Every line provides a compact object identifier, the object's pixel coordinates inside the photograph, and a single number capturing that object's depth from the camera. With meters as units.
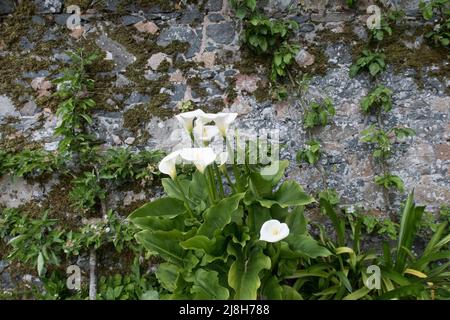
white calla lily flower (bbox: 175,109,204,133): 1.73
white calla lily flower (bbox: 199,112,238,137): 1.71
